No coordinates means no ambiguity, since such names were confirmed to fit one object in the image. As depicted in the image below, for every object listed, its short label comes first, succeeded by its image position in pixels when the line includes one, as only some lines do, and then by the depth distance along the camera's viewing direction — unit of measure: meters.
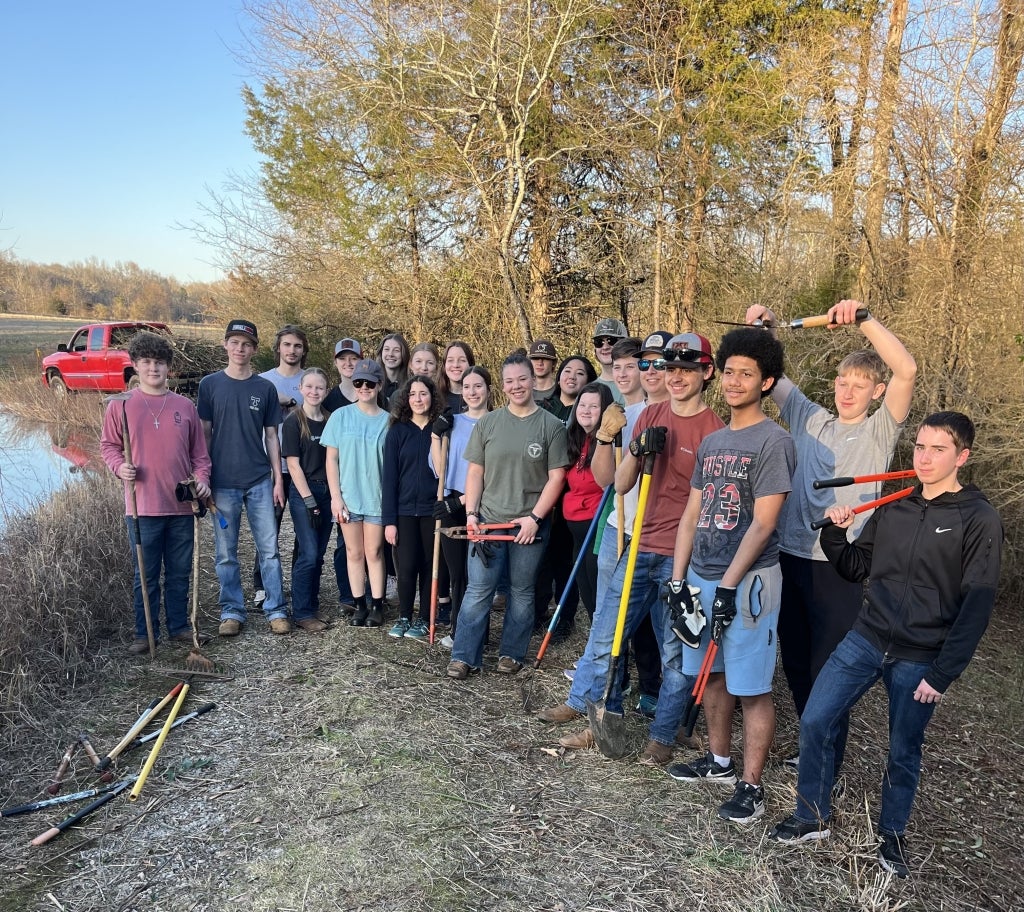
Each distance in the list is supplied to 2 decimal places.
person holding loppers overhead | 3.02
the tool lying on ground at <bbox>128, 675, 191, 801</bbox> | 3.23
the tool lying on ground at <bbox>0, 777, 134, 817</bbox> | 3.11
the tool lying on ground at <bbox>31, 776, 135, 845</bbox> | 2.95
